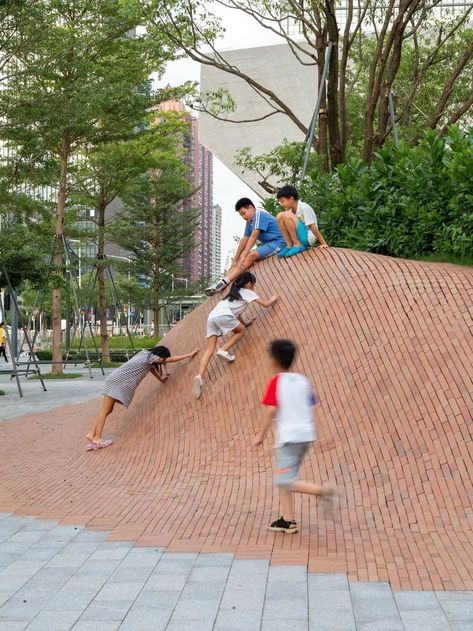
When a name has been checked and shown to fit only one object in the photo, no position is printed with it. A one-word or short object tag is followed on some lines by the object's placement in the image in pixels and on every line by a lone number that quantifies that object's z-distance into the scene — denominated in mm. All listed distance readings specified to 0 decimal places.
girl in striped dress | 10266
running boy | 6000
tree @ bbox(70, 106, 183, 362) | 30891
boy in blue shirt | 11453
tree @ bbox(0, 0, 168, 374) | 19016
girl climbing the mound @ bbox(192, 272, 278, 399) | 10070
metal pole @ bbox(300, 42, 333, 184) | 16514
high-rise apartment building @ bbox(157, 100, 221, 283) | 137575
